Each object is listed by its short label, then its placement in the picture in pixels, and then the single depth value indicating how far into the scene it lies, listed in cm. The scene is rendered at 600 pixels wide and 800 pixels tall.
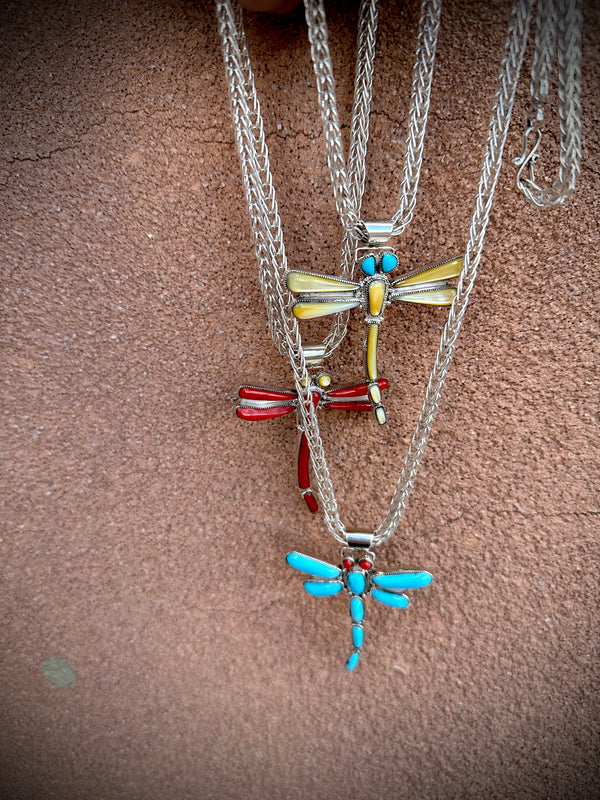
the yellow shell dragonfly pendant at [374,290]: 11
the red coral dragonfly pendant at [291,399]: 12
